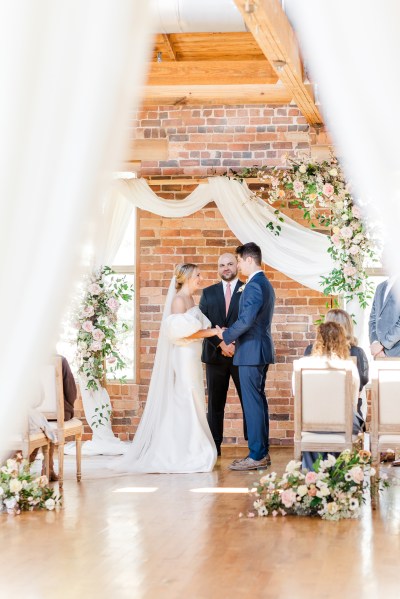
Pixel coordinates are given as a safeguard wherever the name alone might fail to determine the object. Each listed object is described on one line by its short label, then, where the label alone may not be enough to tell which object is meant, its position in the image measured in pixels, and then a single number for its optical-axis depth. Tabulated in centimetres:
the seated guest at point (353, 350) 687
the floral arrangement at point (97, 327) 879
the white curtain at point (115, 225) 924
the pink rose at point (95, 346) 879
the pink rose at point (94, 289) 877
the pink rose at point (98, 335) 878
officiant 826
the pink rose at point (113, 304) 873
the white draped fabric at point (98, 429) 883
